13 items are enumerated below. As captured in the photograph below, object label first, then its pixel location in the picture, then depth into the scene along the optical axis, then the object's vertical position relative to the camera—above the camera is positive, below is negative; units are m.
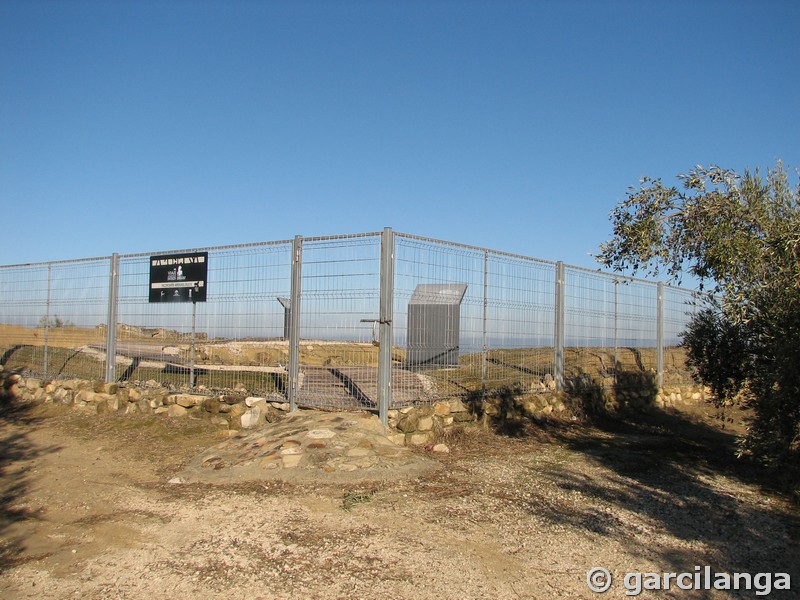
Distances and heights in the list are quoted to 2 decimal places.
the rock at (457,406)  8.20 -1.14
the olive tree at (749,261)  5.48 +0.67
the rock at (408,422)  7.52 -1.26
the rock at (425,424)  7.68 -1.30
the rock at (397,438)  7.36 -1.43
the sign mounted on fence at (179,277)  9.38 +0.62
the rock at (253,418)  8.26 -1.35
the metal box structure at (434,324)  7.71 -0.04
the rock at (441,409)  8.01 -1.15
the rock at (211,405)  8.77 -1.27
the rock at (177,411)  9.11 -1.40
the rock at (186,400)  9.04 -1.23
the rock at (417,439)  7.55 -1.46
